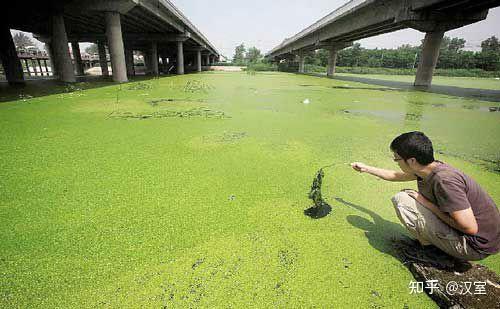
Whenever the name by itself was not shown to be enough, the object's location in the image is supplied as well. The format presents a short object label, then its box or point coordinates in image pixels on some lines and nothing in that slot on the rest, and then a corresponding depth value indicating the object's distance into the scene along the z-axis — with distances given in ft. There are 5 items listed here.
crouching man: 3.86
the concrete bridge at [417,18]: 38.22
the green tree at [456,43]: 316.79
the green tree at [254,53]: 278.34
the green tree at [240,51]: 319.10
